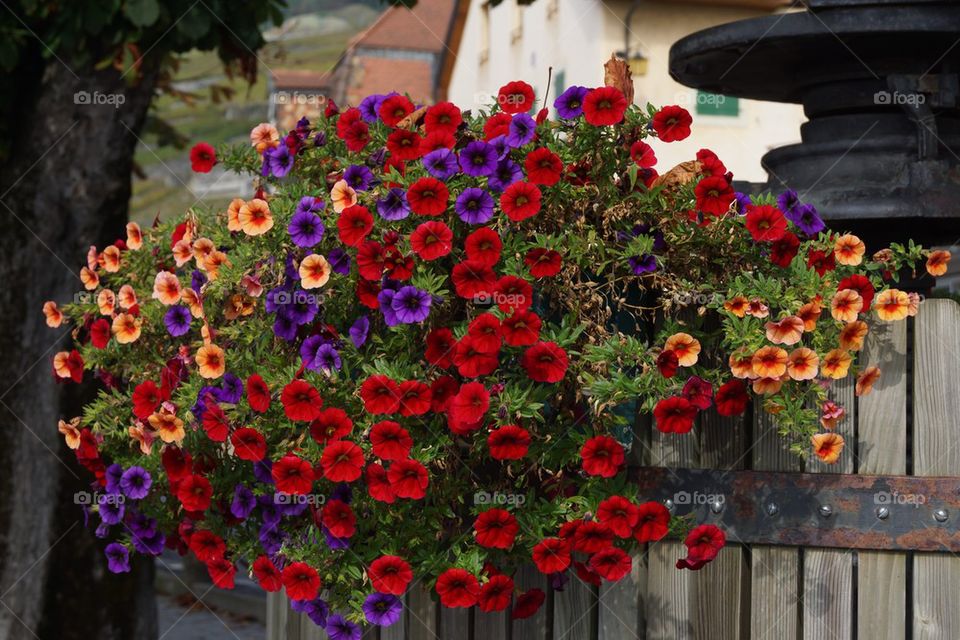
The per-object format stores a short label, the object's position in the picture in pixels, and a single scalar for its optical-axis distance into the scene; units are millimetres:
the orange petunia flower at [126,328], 3869
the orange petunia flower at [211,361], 3426
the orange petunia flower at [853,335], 3180
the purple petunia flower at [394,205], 3211
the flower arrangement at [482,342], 3127
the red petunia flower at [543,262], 3137
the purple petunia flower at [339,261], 3320
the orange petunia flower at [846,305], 3156
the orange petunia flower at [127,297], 3906
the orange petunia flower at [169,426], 3477
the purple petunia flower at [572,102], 3316
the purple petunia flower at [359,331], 3295
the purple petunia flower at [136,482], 3672
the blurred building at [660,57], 23281
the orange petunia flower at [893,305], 3232
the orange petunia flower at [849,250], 3299
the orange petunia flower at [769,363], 3078
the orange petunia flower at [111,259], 4090
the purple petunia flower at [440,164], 3234
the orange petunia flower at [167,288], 3680
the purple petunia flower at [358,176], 3357
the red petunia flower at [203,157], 3822
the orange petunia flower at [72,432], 3895
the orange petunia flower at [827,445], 3160
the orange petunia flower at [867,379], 3287
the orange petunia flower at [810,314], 3115
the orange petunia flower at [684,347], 3137
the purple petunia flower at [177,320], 3678
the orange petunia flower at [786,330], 3078
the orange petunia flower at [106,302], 3961
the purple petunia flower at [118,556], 3910
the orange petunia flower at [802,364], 3104
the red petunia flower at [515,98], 3393
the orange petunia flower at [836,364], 3162
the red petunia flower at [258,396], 3264
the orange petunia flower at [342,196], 3291
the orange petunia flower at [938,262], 3455
